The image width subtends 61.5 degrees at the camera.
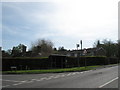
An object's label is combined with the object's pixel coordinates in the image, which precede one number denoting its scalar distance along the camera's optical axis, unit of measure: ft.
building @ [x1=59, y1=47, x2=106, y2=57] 153.47
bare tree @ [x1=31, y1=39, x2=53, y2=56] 130.62
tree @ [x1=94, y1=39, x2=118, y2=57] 144.00
